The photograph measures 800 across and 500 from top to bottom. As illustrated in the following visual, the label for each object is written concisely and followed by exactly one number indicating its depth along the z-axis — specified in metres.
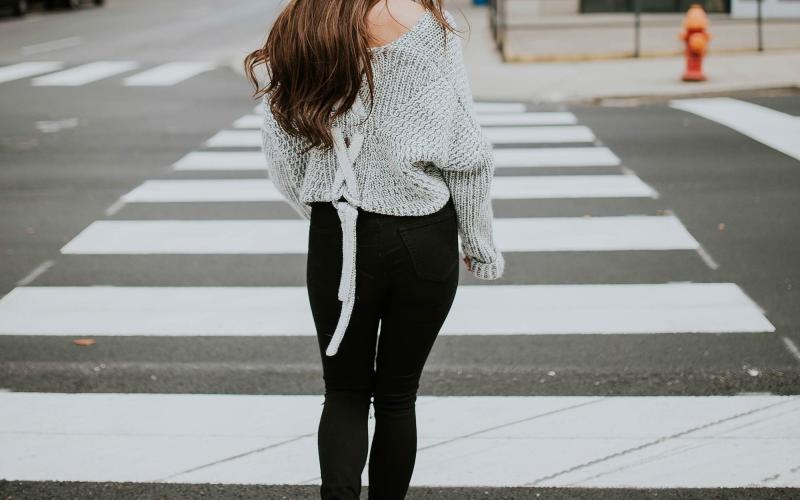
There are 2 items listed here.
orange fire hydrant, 13.78
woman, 2.44
